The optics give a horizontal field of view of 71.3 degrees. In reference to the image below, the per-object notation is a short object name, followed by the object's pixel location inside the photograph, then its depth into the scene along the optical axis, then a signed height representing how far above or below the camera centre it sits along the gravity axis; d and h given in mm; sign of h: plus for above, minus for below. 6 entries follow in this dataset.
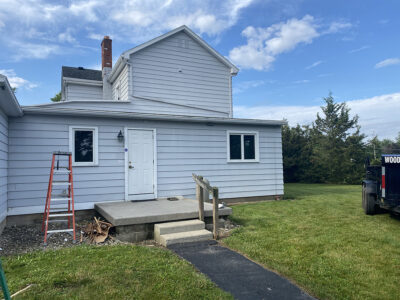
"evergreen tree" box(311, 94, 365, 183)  20703 +779
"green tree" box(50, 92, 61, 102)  31891 +6869
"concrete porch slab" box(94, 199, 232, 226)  5357 -1201
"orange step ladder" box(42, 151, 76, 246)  6267 -1203
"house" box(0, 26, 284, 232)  6773 +526
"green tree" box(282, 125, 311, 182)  20750 -94
